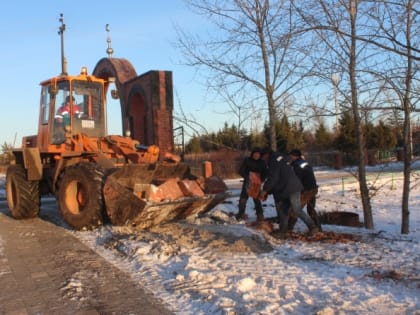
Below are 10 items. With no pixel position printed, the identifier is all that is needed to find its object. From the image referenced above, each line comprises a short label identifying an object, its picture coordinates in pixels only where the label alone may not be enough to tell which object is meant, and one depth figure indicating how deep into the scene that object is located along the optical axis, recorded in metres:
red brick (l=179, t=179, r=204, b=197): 8.65
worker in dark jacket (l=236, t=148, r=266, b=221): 9.36
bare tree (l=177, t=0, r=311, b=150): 10.21
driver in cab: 10.26
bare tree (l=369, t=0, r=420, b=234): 6.22
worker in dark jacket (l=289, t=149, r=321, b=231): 8.53
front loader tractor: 8.13
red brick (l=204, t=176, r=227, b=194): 9.19
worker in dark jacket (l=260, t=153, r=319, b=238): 7.76
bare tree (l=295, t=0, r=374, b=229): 7.73
